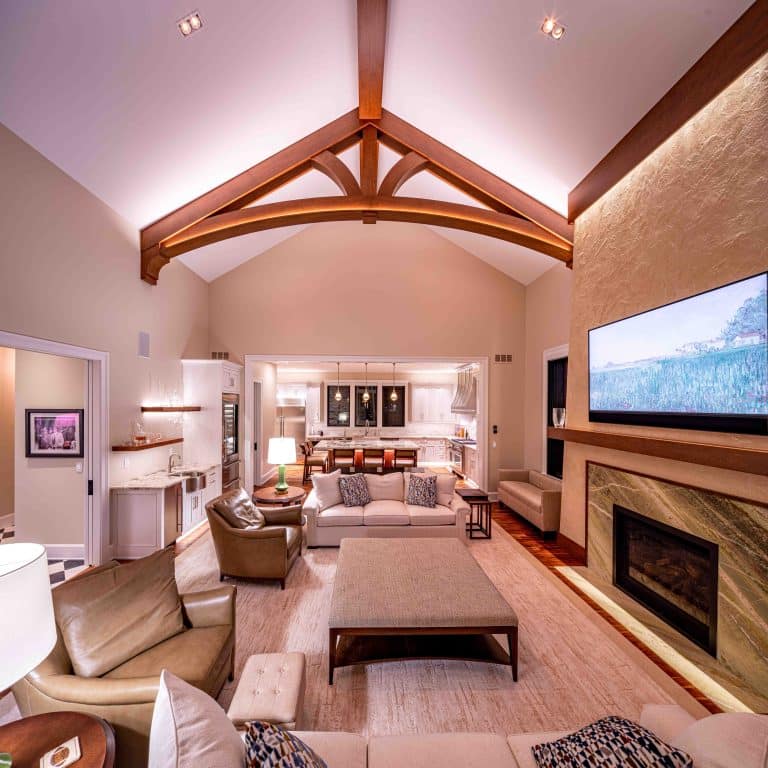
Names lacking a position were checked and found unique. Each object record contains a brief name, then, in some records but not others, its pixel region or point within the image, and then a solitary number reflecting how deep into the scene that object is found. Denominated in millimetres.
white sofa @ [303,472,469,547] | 4766
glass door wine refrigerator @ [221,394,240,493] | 6211
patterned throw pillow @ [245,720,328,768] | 1167
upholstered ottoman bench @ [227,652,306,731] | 1721
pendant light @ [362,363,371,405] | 10455
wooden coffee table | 2604
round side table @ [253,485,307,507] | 4629
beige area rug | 2303
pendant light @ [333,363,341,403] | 11008
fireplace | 2822
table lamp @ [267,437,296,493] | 4867
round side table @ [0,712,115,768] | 1286
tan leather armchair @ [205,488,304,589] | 3713
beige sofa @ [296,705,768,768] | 1528
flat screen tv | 2330
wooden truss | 4609
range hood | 8727
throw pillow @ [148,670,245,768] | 1094
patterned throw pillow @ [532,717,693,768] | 1222
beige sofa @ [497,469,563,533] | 5250
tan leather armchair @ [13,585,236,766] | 1646
